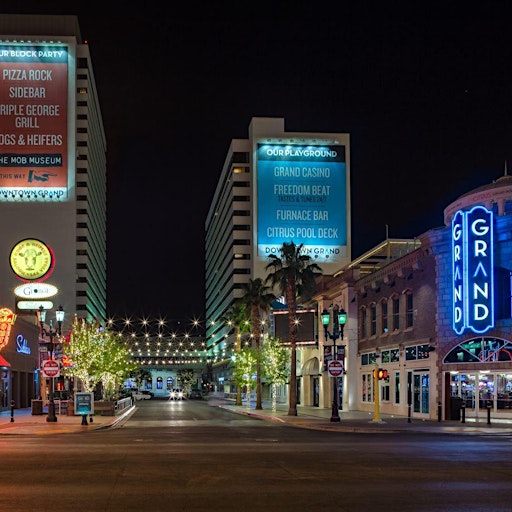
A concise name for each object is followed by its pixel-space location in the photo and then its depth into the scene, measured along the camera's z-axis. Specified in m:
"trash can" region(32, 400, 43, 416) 49.85
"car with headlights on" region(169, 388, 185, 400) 111.88
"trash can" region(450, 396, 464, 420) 42.41
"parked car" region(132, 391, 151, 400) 117.12
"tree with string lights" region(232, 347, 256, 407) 68.71
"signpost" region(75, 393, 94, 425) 40.59
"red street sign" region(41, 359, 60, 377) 42.25
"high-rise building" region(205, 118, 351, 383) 133.00
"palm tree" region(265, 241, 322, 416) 53.22
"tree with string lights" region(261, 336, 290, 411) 62.59
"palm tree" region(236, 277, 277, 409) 69.12
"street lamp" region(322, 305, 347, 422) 41.59
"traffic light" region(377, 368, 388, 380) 41.88
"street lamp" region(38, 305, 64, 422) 42.38
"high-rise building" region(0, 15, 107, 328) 134.38
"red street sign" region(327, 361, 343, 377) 42.66
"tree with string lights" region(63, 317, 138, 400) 52.44
